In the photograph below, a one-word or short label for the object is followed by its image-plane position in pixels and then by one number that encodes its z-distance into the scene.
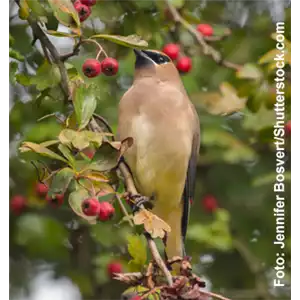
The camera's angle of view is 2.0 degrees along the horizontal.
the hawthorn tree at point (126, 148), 6.32
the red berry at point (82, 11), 6.35
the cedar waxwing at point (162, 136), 6.46
